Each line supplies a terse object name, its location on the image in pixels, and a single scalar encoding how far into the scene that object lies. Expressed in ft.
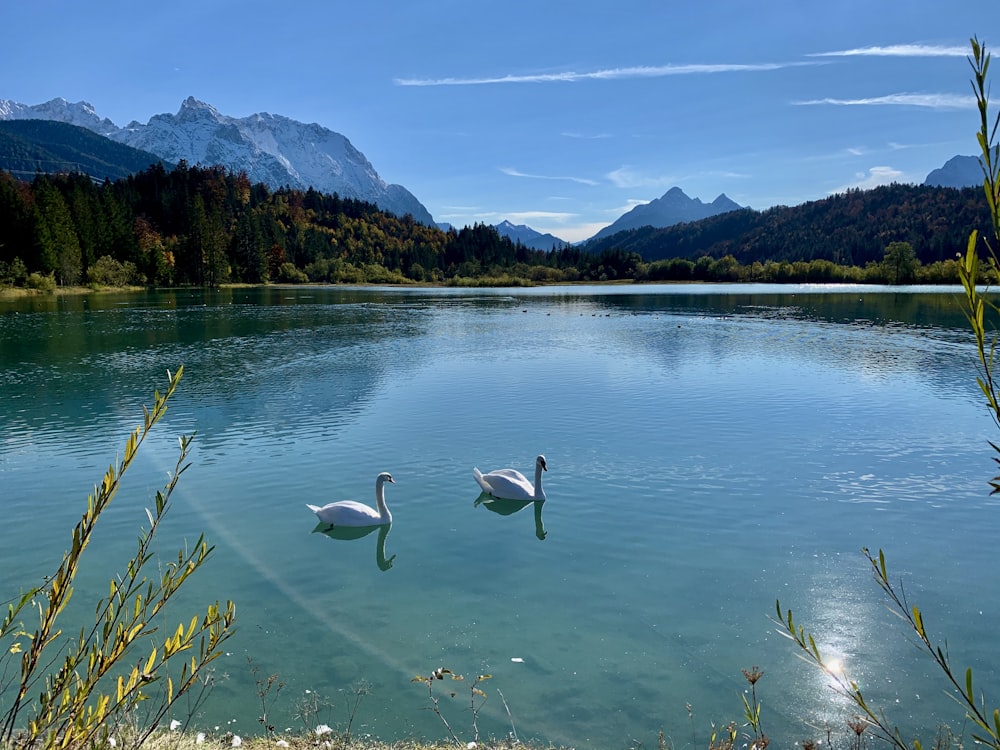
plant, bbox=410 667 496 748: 22.41
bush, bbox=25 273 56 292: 272.72
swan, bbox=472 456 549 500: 44.55
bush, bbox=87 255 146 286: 322.34
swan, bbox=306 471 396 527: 39.78
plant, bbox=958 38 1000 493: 7.14
